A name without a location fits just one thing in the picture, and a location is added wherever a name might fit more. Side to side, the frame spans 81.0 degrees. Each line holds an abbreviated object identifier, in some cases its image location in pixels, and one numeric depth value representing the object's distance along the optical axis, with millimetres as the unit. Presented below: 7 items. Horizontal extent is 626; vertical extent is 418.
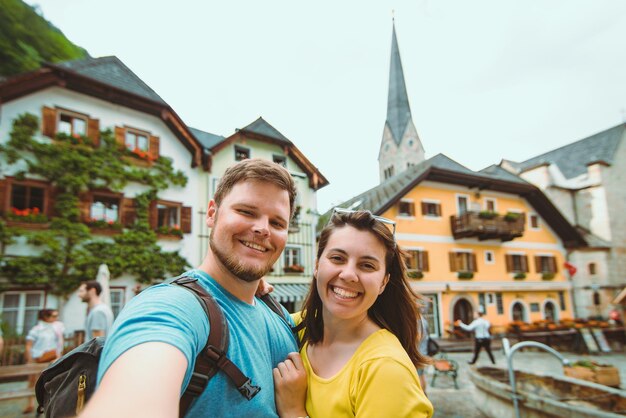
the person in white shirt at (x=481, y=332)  11141
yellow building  18359
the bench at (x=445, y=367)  8202
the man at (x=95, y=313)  4688
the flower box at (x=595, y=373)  6250
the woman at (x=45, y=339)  5961
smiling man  756
